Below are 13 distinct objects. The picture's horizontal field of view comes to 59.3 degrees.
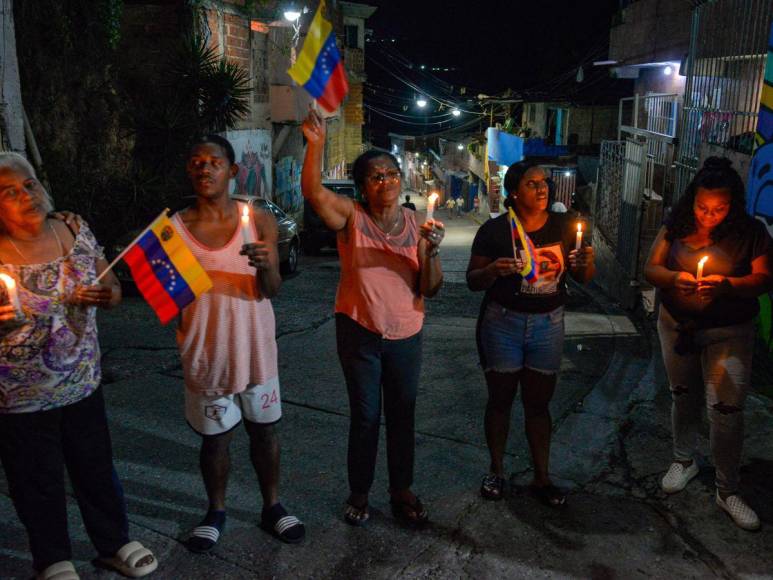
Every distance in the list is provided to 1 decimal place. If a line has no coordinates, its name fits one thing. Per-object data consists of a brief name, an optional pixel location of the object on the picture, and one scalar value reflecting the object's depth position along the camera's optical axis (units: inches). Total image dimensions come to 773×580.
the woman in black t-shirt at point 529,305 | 143.9
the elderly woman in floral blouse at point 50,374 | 111.5
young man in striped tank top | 123.9
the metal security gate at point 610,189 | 434.6
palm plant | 484.1
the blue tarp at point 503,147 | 1208.2
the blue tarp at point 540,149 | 1145.4
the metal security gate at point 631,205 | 373.1
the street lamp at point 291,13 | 676.7
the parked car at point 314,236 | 650.2
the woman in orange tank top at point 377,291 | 130.9
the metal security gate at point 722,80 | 230.4
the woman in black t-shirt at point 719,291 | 139.4
